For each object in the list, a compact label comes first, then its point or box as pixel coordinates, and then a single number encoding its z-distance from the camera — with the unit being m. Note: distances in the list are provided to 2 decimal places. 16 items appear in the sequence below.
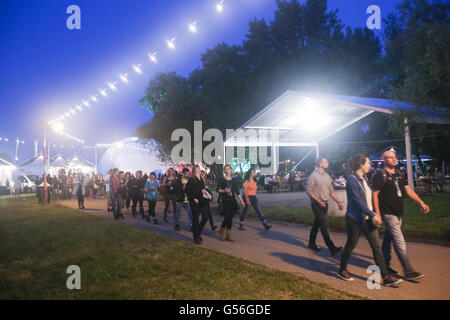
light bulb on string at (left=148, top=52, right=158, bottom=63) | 15.13
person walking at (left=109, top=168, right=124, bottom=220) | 12.89
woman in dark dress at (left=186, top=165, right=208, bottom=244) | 8.34
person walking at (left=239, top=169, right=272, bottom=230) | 9.85
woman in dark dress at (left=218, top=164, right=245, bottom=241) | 8.49
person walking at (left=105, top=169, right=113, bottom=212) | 16.77
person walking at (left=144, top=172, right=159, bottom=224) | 12.32
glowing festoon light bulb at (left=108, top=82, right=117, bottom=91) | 18.09
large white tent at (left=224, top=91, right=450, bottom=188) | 14.47
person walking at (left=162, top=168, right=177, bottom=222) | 11.30
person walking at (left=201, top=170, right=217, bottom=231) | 10.34
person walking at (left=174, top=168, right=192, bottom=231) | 10.19
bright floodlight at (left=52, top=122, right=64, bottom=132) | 22.38
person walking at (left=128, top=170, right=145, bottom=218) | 13.59
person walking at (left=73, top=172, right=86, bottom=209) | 18.38
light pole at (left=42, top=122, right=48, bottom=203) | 21.15
